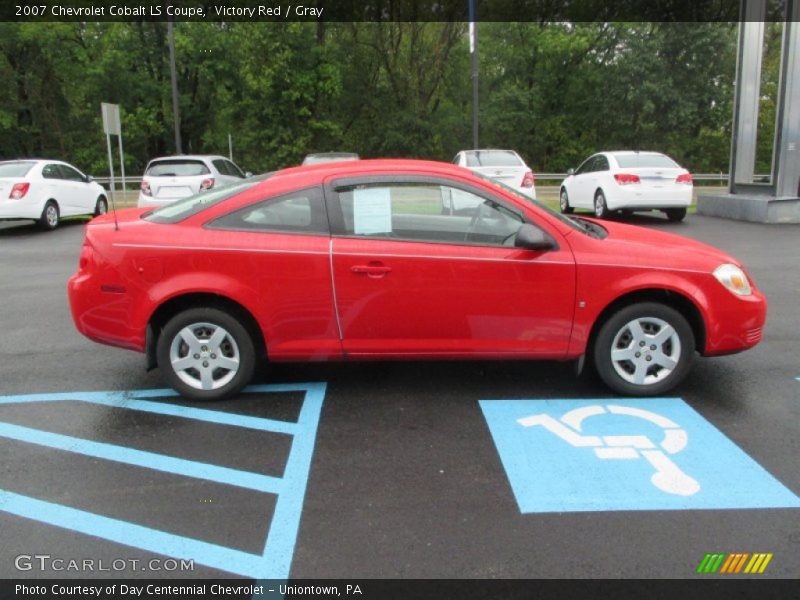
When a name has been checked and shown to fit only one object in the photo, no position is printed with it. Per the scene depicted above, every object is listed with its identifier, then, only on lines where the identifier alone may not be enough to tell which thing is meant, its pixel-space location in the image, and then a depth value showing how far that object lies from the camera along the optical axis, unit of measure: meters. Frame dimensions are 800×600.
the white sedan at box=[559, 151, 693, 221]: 14.05
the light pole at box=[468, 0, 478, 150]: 22.37
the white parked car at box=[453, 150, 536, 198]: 14.08
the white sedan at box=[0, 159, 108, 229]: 13.68
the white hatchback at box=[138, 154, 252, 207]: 14.60
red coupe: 4.38
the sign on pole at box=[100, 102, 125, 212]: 11.62
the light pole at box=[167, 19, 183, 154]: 24.41
